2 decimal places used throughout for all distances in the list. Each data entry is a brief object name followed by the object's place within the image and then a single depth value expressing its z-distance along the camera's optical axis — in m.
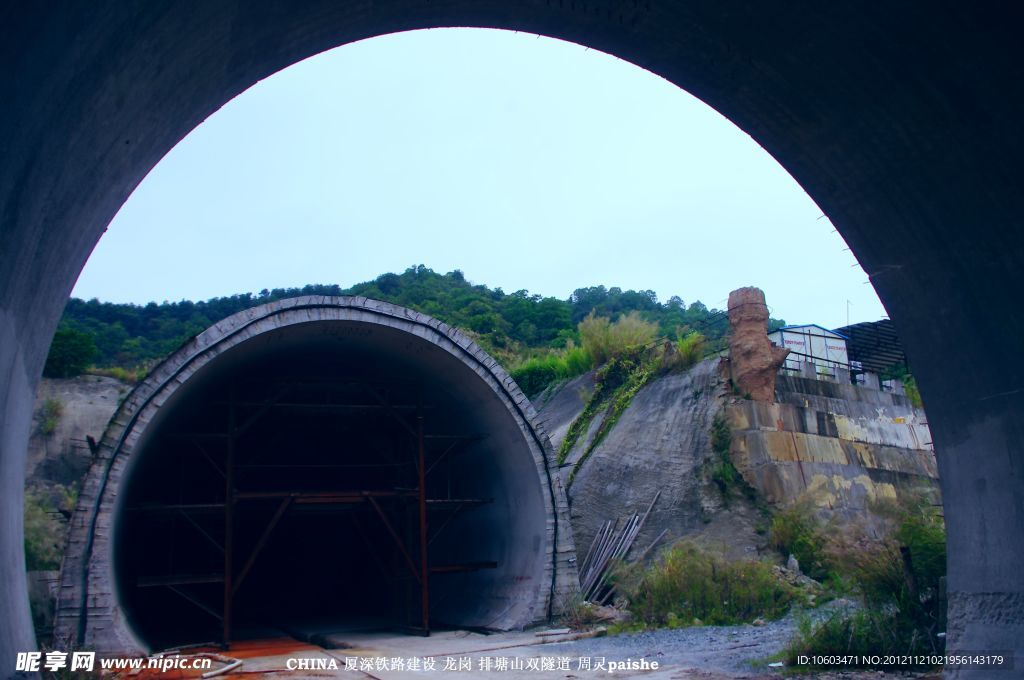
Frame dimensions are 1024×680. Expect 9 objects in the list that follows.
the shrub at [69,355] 30.75
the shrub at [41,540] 17.03
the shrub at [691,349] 17.16
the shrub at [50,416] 28.05
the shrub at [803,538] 12.72
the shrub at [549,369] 22.56
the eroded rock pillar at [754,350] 15.22
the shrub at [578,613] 11.27
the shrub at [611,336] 19.97
